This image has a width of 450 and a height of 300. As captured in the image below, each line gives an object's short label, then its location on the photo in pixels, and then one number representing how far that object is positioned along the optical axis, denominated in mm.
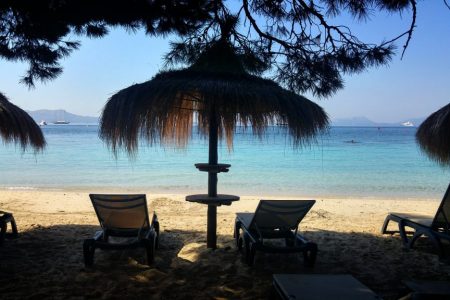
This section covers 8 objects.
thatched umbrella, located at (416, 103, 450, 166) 4316
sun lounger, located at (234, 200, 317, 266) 3691
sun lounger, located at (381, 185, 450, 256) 4086
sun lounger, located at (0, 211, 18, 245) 4344
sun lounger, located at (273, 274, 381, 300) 2221
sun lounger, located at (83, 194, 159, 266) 3902
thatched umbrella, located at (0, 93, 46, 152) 4344
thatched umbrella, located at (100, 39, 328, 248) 3496
